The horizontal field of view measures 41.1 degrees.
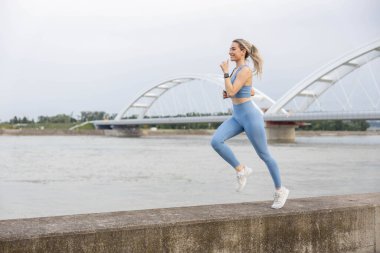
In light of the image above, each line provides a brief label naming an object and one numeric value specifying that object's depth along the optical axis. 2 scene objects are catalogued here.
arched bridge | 53.75
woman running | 4.17
